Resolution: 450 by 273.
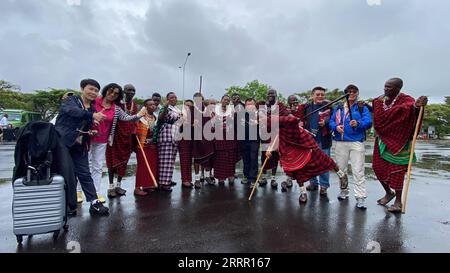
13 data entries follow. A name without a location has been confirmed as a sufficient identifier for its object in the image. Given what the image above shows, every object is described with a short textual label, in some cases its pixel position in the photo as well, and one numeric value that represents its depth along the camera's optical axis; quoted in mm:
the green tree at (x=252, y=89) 33344
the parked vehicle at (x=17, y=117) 19623
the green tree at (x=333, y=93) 35000
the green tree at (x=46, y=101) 29234
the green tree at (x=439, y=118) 34938
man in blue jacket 4391
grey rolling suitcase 2832
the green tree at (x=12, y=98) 28341
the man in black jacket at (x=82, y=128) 3576
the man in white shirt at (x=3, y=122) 17347
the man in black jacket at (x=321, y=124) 5059
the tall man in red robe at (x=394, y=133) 4031
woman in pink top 4266
